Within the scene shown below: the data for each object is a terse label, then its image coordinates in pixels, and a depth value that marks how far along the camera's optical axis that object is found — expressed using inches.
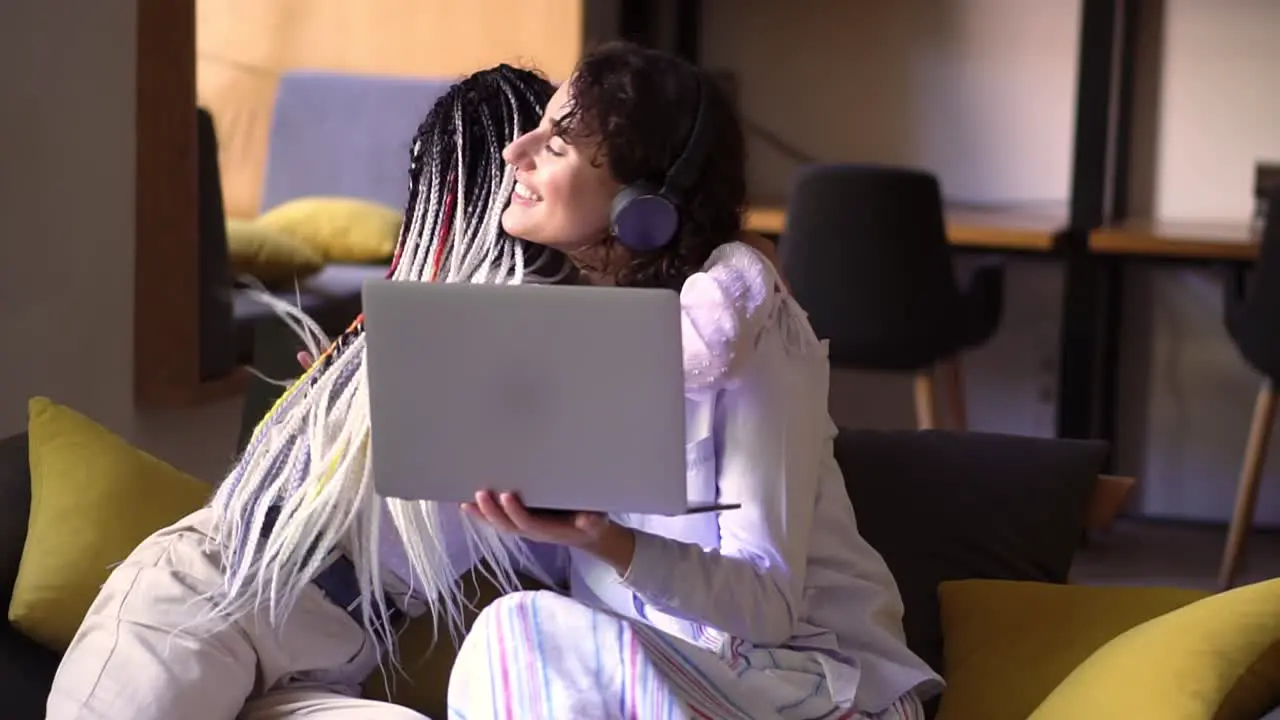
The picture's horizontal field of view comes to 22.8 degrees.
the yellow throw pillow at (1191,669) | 144.4
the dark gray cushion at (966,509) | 168.1
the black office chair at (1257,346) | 251.6
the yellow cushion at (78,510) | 157.7
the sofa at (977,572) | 157.7
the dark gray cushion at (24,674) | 154.8
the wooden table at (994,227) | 276.2
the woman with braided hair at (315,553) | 147.8
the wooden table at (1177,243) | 270.0
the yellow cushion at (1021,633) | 159.0
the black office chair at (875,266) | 253.1
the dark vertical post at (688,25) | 339.6
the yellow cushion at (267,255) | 245.5
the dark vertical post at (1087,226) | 283.3
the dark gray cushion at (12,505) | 160.7
